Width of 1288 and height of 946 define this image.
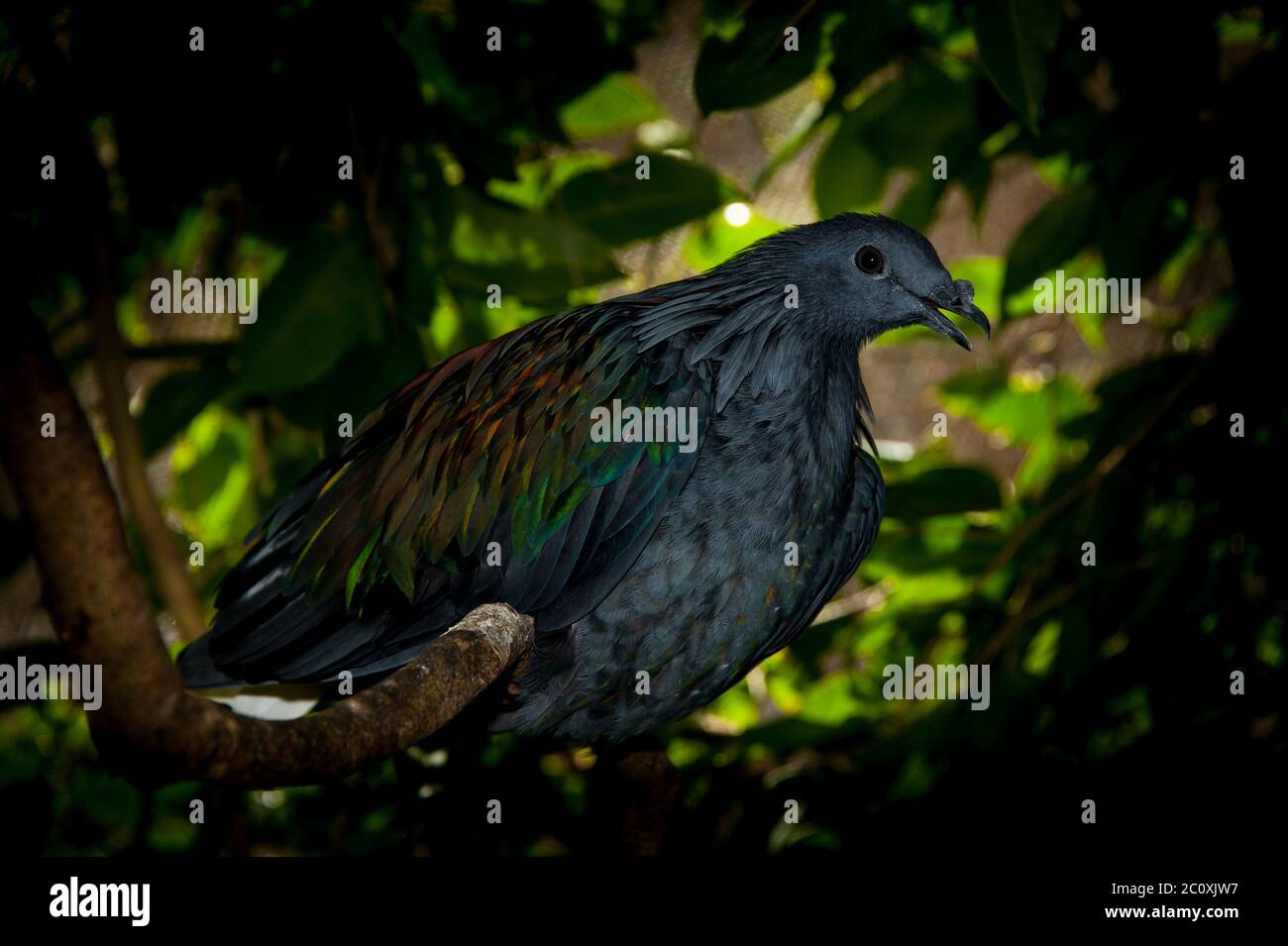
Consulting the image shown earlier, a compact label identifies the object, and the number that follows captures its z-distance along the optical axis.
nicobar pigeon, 1.57
